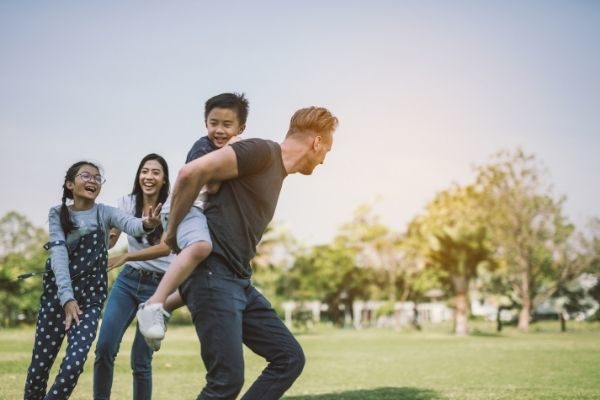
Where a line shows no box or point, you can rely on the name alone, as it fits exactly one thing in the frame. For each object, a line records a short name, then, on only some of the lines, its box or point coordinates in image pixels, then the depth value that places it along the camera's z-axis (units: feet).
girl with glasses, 16.62
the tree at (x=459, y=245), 137.26
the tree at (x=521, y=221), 148.97
